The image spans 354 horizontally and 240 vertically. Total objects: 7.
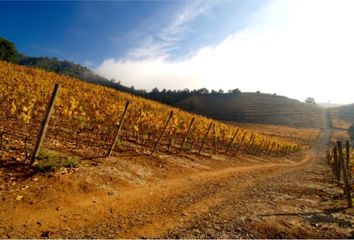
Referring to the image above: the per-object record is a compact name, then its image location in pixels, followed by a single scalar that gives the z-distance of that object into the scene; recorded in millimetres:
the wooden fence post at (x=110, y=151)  10672
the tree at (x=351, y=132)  65325
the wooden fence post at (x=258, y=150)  28481
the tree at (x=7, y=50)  53094
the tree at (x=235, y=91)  126875
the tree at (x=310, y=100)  153375
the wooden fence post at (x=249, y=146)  26722
